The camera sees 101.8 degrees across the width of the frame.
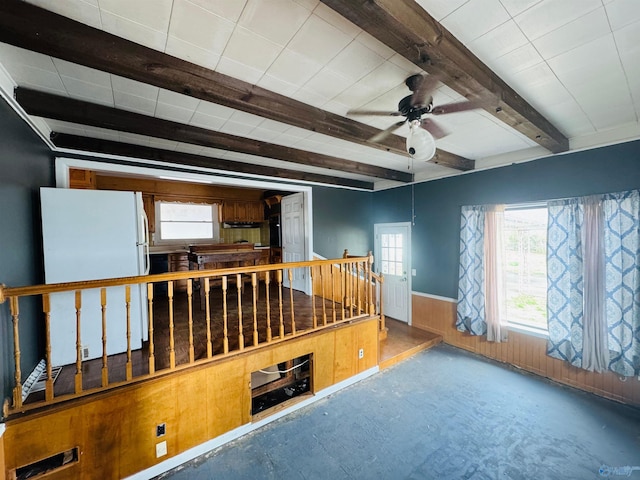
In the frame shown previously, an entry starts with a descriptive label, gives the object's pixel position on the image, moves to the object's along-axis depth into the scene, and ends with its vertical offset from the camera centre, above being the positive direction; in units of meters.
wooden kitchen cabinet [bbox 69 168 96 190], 3.36 +0.80
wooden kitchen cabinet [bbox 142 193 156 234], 5.26 +0.58
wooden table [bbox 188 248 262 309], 3.54 -0.28
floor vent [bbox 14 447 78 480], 1.70 -1.54
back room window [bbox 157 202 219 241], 5.60 +0.35
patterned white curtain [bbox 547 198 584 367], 3.06 -0.62
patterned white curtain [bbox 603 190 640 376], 2.70 -0.54
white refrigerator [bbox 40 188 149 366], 2.20 -0.17
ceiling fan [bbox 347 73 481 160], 1.78 +0.88
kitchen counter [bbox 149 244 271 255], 5.17 -0.24
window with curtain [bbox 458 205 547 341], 3.56 -0.57
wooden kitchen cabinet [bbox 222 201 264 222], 6.19 +0.59
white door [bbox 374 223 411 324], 5.07 -0.65
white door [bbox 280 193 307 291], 5.00 +0.01
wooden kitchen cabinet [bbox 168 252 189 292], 5.23 -0.56
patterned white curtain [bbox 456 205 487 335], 3.91 -0.65
